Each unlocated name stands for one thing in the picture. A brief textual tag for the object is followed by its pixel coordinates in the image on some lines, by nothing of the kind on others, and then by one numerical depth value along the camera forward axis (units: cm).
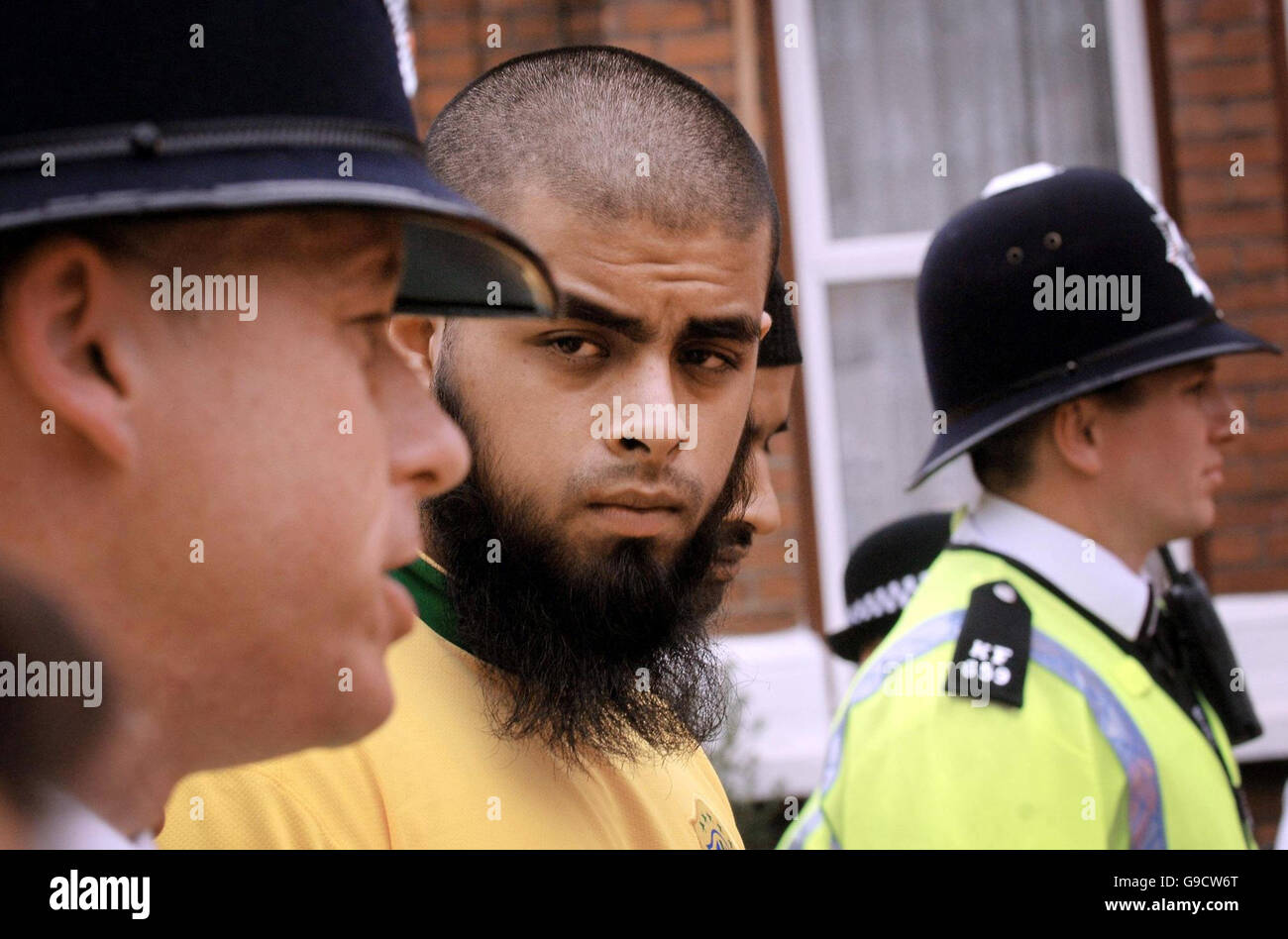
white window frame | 504
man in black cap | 244
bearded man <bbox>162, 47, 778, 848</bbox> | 163
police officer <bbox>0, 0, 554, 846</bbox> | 82
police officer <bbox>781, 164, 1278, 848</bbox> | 212
